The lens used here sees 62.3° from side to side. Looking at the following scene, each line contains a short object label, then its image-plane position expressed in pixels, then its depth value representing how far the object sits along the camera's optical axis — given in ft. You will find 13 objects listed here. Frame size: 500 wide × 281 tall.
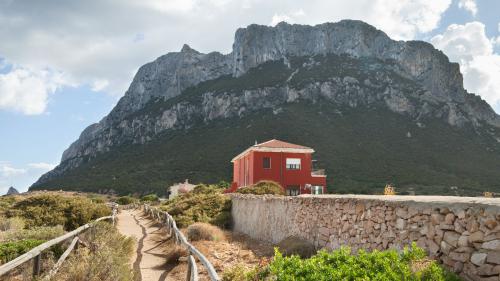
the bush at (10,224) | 52.90
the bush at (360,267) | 20.12
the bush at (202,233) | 55.93
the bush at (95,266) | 24.27
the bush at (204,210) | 75.51
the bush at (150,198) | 199.25
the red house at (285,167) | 125.90
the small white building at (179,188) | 188.65
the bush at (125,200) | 196.88
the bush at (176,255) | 40.93
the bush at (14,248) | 32.42
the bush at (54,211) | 60.08
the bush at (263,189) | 96.07
